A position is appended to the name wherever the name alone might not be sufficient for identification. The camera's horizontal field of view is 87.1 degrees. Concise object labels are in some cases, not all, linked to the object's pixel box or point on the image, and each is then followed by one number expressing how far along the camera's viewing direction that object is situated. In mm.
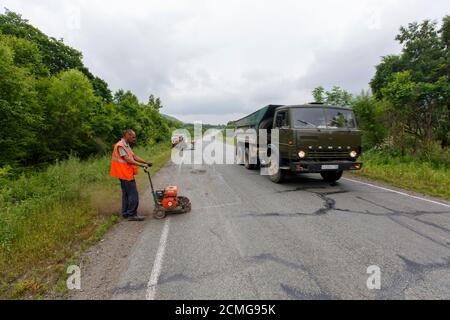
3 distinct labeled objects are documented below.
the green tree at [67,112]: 14211
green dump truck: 6863
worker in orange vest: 4746
